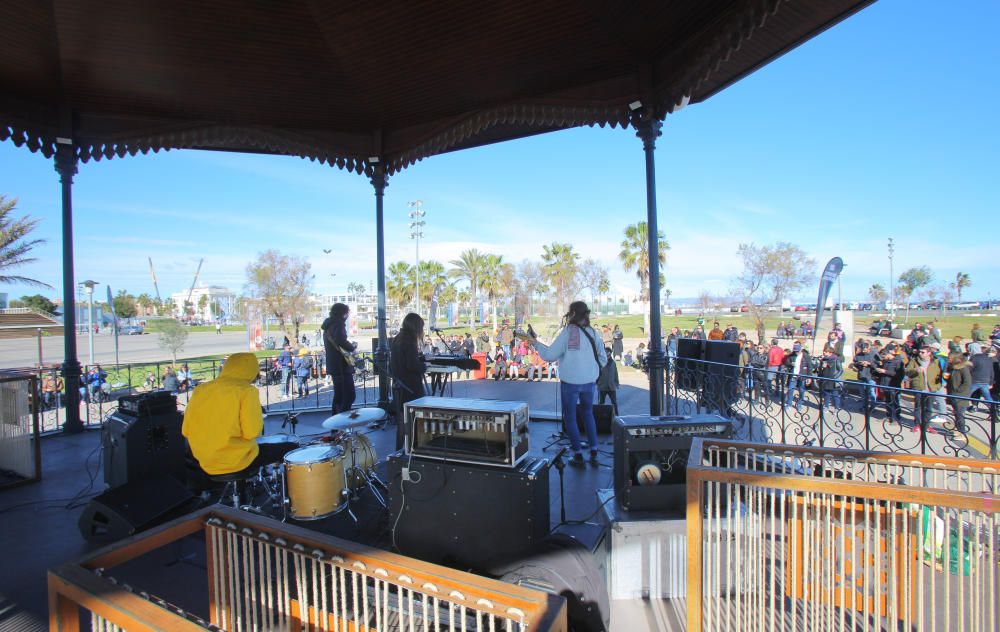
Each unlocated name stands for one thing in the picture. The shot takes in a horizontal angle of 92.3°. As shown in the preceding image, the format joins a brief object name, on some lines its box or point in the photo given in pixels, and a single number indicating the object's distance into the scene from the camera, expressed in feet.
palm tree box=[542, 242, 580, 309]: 132.77
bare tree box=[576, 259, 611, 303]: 136.26
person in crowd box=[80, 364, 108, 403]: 43.48
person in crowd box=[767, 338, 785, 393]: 41.57
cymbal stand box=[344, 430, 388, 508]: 14.88
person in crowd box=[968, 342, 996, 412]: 30.78
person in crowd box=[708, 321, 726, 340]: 48.73
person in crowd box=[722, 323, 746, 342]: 53.26
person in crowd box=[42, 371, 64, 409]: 44.26
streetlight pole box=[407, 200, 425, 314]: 103.45
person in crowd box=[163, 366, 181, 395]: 38.40
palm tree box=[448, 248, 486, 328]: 162.30
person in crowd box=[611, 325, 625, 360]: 62.19
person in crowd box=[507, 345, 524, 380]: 55.67
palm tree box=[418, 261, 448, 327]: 159.63
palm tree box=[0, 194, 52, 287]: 55.26
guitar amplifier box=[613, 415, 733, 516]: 11.15
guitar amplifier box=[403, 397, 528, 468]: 10.84
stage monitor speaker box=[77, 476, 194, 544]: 12.27
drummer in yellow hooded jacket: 12.01
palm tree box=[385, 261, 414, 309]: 151.84
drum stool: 12.32
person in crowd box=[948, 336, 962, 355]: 31.58
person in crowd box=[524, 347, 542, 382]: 53.88
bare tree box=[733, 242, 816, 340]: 98.58
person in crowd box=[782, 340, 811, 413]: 39.50
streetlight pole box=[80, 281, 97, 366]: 55.52
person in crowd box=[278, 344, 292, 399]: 46.34
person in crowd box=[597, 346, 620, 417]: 24.06
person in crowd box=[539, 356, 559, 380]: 53.64
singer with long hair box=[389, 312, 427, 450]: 17.54
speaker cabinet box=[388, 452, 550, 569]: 10.47
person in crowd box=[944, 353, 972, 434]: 29.12
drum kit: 13.10
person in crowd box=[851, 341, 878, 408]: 37.60
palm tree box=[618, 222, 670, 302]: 107.55
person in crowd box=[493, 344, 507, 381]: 53.98
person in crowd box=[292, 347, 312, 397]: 43.39
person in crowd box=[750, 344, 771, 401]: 43.39
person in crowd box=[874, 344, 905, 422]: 34.78
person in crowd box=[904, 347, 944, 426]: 31.14
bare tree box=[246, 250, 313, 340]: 113.60
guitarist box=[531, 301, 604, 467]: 16.89
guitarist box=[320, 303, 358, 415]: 22.07
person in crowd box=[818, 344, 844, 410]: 35.45
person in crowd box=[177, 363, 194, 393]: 49.94
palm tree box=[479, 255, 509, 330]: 160.45
